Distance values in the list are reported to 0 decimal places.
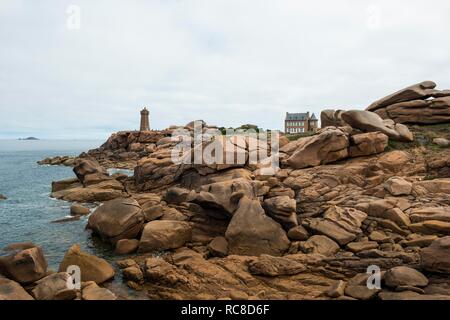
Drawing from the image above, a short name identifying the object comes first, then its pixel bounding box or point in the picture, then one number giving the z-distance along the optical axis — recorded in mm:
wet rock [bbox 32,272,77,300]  13664
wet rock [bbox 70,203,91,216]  30375
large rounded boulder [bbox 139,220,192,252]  20281
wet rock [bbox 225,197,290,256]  18328
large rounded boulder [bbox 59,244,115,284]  16109
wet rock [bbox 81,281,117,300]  13781
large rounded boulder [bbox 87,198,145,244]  21547
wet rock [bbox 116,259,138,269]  17938
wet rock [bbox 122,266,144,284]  16250
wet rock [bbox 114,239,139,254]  20419
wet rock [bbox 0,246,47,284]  15344
